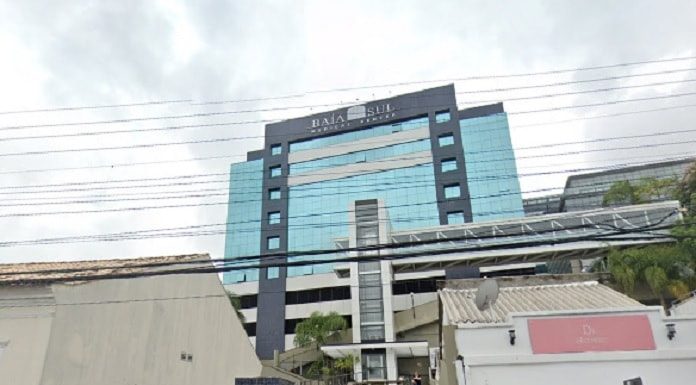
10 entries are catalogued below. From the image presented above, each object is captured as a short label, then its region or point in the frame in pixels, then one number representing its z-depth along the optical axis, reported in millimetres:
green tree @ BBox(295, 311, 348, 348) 33312
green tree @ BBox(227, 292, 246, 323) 40591
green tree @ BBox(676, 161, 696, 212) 25703
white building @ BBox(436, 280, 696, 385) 8914
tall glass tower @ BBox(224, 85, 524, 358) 44719
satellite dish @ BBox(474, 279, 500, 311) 9773
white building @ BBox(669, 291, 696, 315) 13553
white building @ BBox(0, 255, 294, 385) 11055
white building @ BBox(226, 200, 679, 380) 30109
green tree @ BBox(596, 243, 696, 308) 23703
